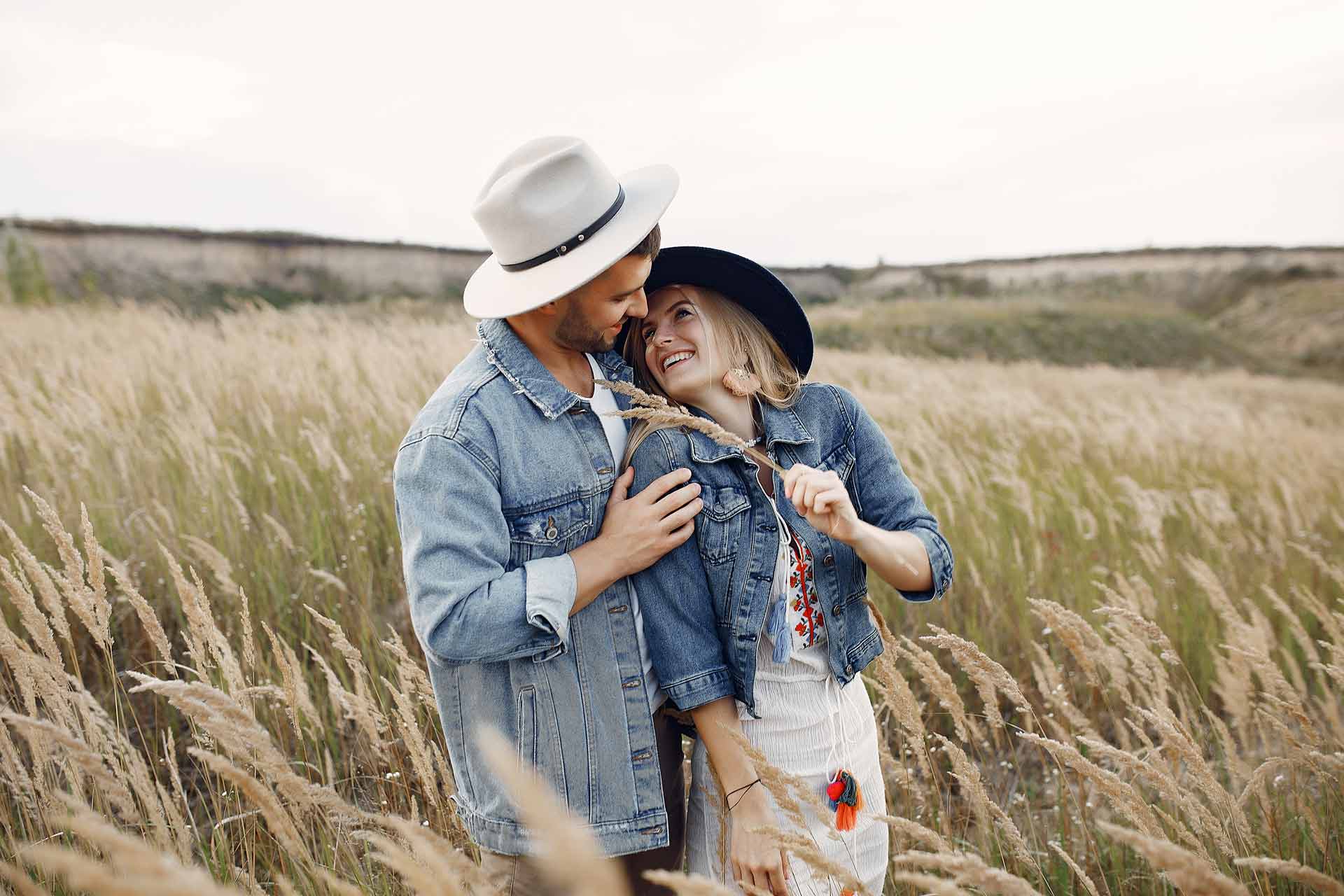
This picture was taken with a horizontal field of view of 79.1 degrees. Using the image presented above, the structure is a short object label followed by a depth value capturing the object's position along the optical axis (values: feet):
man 5.47
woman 5.75
